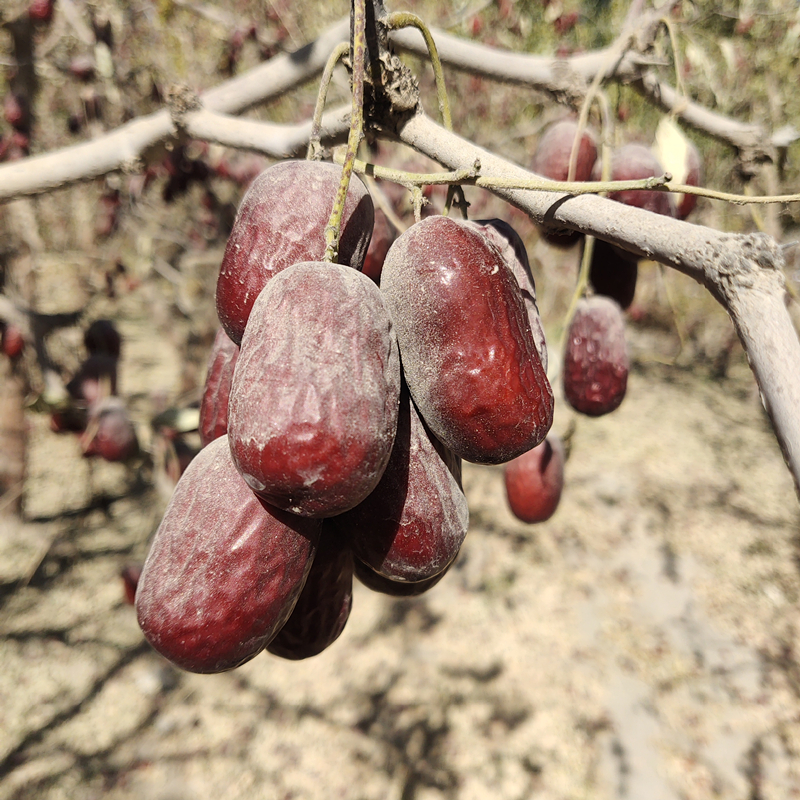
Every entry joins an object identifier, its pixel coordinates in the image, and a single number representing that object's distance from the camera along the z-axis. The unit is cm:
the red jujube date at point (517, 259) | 18
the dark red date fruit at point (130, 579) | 45
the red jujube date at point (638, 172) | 24
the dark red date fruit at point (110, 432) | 47
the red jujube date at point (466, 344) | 16
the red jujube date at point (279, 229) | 16
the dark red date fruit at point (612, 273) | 27
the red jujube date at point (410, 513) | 16
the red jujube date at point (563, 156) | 25
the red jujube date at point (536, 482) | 30
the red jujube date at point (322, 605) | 18
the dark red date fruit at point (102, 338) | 53
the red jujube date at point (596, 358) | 26
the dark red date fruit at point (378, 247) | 19
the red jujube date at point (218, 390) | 18
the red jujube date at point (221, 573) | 16
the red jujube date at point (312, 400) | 14
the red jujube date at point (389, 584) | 19
